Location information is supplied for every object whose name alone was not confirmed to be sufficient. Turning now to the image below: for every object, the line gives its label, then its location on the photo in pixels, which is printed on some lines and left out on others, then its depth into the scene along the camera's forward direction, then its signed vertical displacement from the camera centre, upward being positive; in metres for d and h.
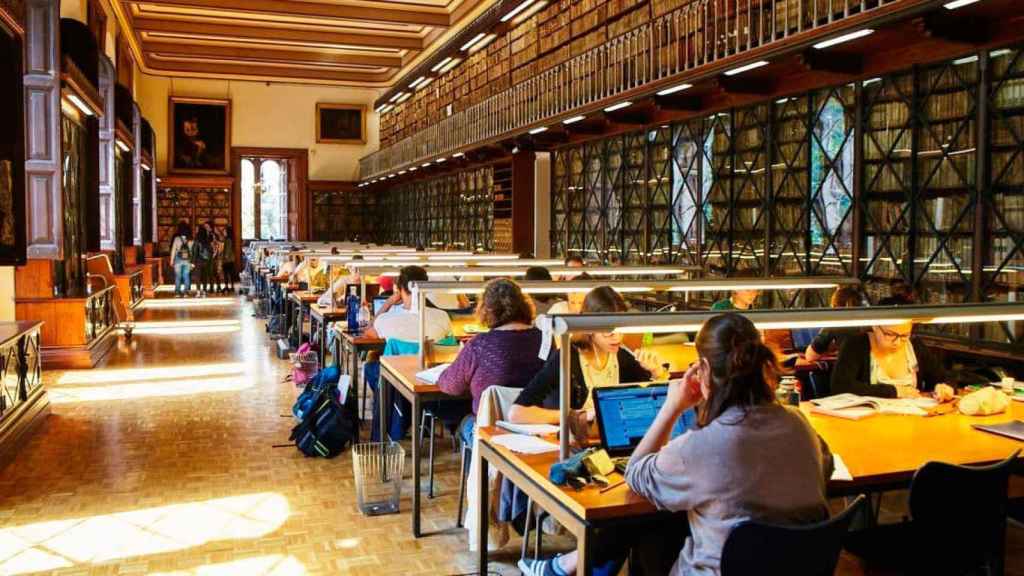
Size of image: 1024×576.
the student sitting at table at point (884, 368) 4.18 -0.52
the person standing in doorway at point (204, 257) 19.06 -0.06
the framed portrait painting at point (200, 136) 24.34 +3.06
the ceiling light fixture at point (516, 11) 13.17 +3.41
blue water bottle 6.71 -0.43
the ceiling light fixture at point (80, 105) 8.60 +1.41
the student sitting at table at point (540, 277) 6.55 -0.17
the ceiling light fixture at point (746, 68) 7.74 +1.54
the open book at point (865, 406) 3.63 -0.61
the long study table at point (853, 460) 2.46 -0.65
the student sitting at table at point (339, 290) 8.16 -0.32
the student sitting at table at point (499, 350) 4.01 -0.42
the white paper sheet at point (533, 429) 3.26 -0.61
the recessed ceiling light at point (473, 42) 15.11 +3.47
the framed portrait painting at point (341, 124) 25.91 +3.59
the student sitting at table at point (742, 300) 6.14 -0.31
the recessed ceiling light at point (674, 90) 8.88 +1.55
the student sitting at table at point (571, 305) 5.55 -0.31
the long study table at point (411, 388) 4.24 -0.62
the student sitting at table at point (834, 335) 4.81 -0.46
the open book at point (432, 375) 4.35 -0.57
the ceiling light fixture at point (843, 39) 6.58 +1.53
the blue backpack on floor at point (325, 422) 5.62 -1.02
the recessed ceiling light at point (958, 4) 5.78 +1.53
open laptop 2.92 -0.51
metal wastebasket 4.60 -1.14
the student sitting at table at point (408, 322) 5.68 -0.42
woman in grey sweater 2.20 -0.49
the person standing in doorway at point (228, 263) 20.49 -0.20
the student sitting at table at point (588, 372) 3.38 -0.45
